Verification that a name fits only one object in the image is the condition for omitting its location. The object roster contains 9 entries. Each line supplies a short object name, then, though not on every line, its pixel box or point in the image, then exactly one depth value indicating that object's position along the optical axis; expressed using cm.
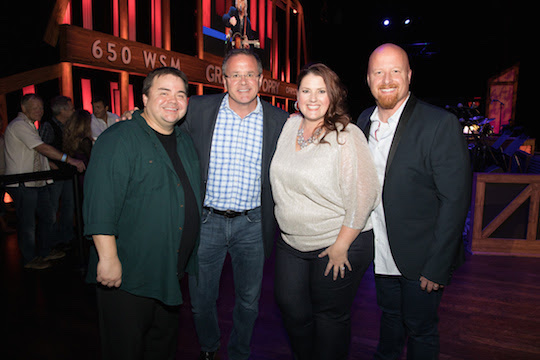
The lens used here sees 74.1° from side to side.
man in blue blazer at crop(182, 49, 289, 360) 206
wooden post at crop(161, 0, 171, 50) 758
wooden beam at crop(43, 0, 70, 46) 490
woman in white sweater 163
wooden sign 518
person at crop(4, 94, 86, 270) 353
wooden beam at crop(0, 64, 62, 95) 488
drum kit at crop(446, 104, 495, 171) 640
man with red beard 167
